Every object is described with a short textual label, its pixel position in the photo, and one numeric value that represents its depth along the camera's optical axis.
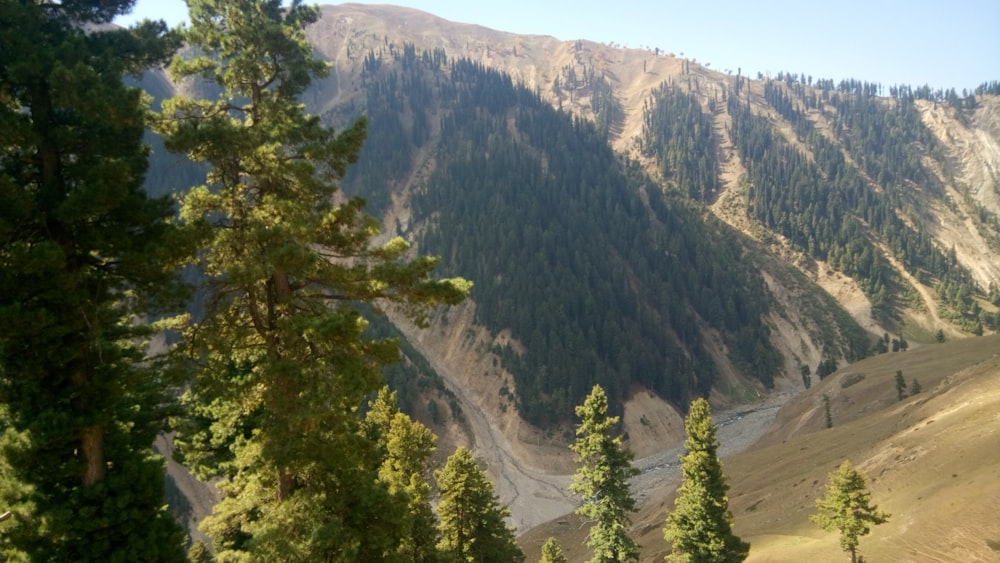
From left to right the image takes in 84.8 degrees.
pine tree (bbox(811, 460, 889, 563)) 31.27
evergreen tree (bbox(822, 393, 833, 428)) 77.38
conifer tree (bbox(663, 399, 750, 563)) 28.45
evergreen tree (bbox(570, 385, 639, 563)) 27.30
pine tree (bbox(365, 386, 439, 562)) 22.80
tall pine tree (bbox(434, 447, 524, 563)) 26.86
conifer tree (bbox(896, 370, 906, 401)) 76.12
